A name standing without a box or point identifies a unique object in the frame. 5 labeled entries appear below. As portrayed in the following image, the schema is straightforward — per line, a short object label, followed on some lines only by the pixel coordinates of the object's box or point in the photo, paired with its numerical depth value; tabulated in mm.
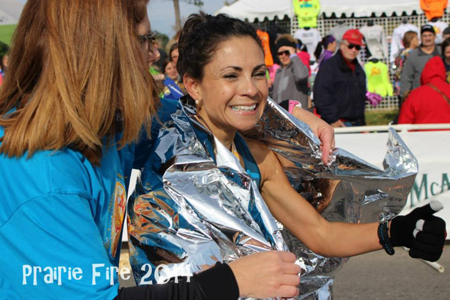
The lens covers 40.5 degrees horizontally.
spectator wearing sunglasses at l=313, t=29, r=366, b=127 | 7375
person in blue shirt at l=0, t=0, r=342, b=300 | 1402
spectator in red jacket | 6387
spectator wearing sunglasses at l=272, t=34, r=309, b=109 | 8359
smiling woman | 2023
